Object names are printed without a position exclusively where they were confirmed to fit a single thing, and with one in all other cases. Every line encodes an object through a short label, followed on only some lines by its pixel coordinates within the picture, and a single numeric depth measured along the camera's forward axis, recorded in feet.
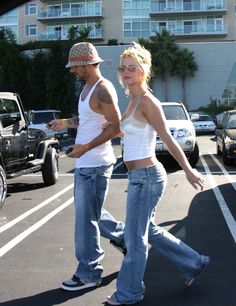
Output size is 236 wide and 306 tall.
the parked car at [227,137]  46.21
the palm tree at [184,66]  159.63
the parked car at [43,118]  78.74
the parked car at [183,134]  45.42
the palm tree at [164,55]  161.79
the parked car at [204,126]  112.27
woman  13.14
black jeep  32.04
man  14.42
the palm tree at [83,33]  175.98
